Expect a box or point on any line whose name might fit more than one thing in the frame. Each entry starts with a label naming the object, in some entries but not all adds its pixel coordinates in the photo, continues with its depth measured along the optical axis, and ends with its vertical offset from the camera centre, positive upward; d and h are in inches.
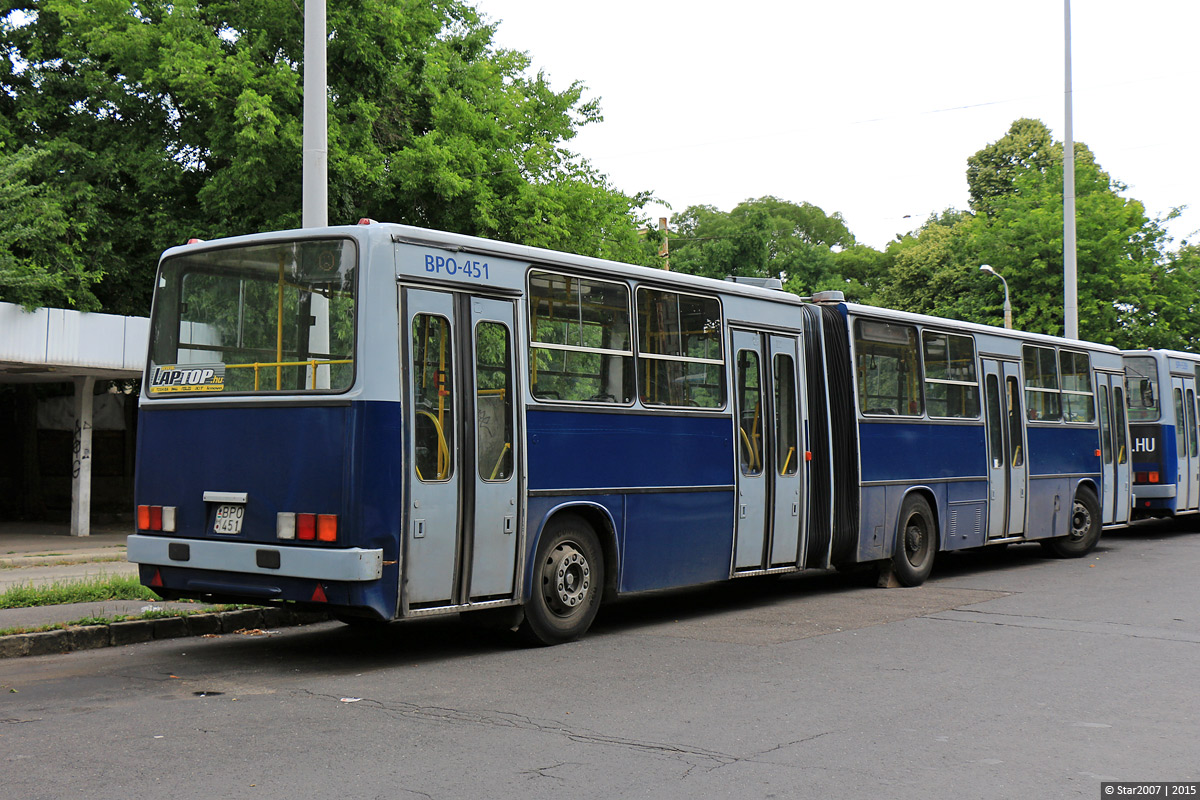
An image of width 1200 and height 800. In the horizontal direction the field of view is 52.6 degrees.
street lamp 1532.5 +222.9
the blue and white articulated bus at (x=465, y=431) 326.6 +16.5
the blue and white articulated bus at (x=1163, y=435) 855.7 +28.7
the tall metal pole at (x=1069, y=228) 1111.0 +229.4
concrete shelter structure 756.0 +88.7
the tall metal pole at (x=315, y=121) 458.6 +142.3
